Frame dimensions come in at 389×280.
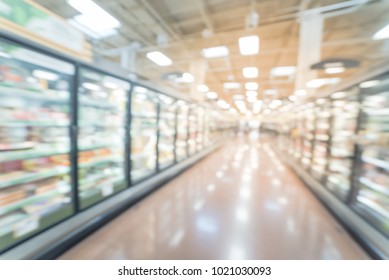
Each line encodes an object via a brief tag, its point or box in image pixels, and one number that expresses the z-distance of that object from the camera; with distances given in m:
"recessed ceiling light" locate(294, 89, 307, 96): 4.86
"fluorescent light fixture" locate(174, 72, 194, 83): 4.32
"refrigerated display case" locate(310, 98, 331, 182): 3.43
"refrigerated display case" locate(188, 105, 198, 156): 5.87
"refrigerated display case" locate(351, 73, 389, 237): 2.00
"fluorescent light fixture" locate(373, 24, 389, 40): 3.59
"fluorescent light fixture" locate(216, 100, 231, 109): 10.98
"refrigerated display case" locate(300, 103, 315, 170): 4.31
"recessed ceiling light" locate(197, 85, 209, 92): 6.51
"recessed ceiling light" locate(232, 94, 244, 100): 13.62
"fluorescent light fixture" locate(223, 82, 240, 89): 10.33
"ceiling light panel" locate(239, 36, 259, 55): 3.98
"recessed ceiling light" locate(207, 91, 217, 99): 8.76
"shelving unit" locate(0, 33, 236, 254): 1.49
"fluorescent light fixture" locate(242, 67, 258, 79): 6.85
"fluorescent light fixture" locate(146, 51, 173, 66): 4.88
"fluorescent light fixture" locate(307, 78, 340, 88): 4.60
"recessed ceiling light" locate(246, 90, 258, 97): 11.59
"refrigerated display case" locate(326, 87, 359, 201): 2.56
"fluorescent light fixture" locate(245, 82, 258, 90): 9.53
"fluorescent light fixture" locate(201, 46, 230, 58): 4.79
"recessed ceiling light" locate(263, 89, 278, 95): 11.47
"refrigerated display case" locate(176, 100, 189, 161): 4.90
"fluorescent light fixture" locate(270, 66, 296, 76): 7.01
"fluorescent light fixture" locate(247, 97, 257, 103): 13.58
